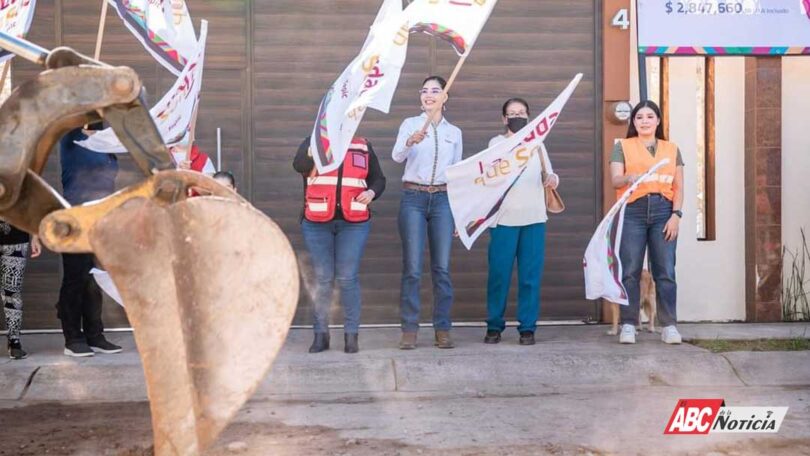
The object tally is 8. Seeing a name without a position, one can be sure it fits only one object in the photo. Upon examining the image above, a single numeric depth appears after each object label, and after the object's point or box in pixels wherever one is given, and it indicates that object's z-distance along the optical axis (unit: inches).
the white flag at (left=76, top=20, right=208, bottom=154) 293.0
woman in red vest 311.0
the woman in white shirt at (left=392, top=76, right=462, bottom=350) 318.7
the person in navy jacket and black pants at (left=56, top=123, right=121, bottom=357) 303.1
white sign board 364.2
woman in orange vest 324.5
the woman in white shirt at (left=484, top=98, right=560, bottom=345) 325.7
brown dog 346.0
